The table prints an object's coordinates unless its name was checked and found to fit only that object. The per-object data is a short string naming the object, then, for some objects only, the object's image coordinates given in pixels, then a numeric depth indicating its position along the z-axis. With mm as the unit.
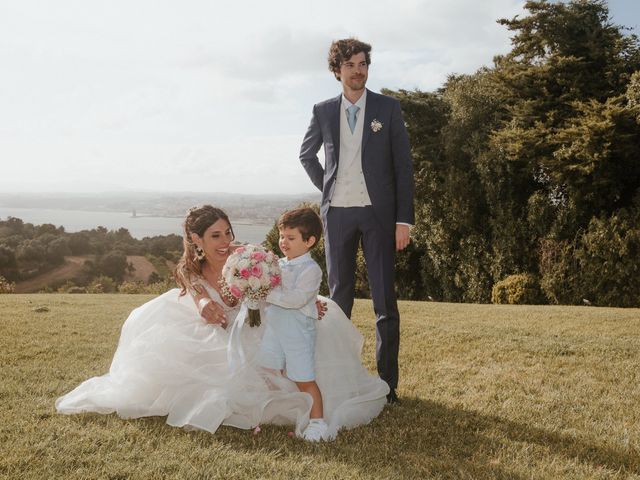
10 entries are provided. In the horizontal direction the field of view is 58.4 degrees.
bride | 4016
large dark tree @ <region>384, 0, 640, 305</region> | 15742
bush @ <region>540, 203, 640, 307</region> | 15258
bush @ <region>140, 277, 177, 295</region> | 20958
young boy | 4016
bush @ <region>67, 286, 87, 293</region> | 20925
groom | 4555
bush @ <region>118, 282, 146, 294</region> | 20578
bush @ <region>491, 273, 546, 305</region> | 17203
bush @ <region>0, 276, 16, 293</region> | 19000
